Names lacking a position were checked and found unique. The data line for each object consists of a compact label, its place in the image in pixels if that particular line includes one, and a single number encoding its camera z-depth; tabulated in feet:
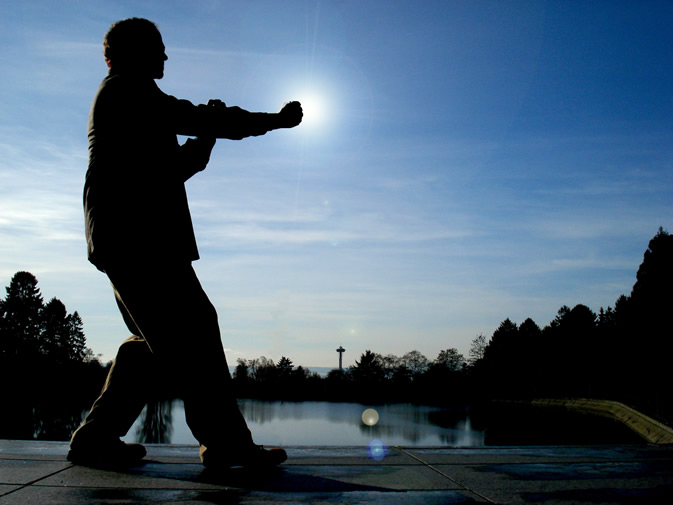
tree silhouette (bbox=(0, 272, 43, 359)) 281.54
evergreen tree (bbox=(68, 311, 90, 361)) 324.39
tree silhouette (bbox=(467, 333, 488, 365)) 351.21
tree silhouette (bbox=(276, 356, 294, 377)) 352.49
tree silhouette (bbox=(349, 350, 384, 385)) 370.45
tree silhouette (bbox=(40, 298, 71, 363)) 301.43
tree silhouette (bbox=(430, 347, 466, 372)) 378.53
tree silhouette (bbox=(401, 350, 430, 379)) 402.72
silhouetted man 9.82
